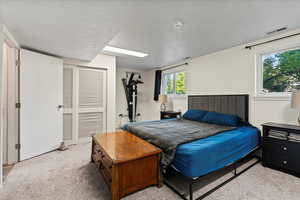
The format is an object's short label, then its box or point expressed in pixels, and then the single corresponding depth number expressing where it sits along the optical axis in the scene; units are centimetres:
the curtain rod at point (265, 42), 233
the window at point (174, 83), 451
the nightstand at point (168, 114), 424
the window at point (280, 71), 241
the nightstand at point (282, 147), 199
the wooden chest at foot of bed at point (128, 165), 148
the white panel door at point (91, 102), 349
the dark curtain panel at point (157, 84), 519
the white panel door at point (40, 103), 251
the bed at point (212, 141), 155
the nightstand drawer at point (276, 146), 207
